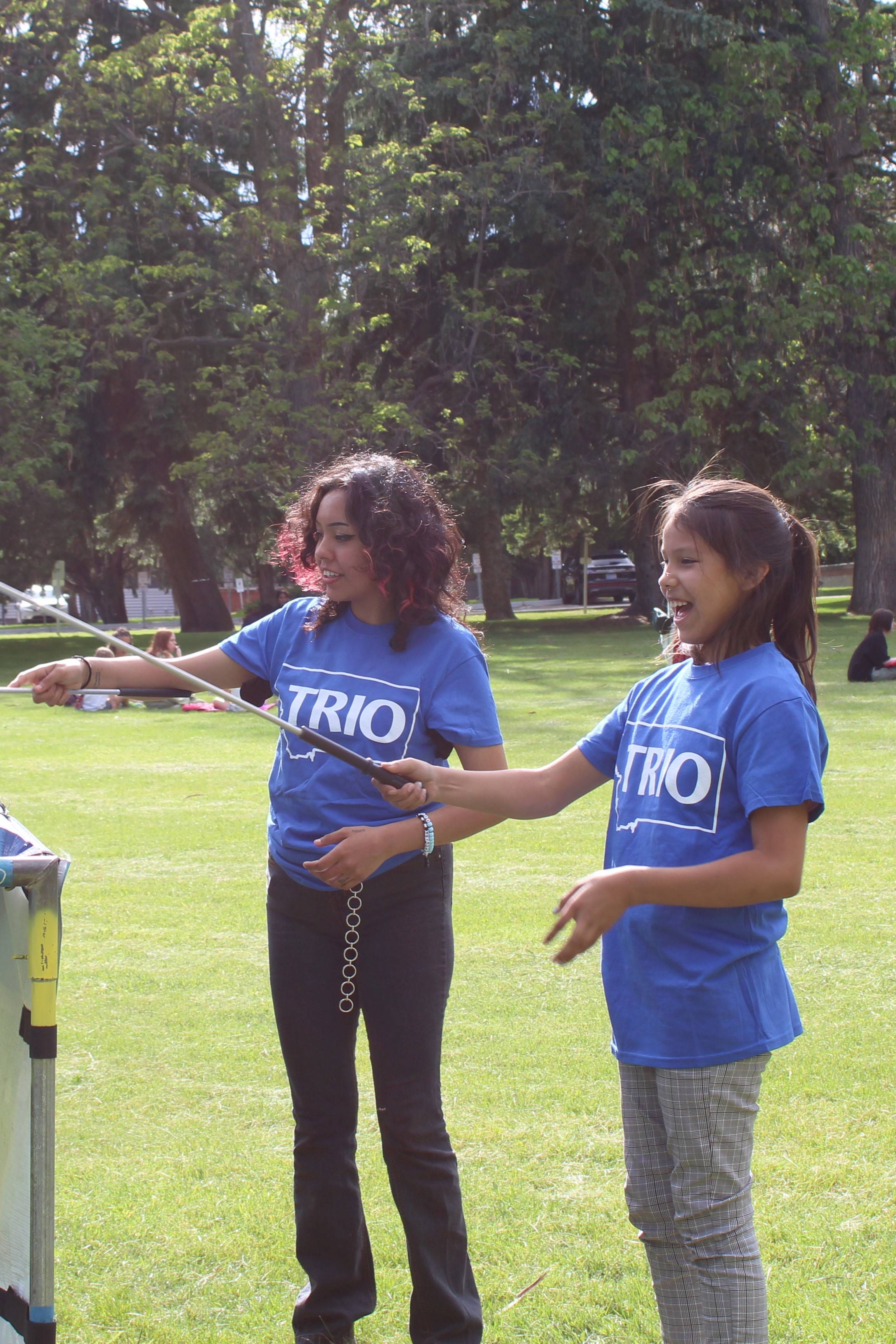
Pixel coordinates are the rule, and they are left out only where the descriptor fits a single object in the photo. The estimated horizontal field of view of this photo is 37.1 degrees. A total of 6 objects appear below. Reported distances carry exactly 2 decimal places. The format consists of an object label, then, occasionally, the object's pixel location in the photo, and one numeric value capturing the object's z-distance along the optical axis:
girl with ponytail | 2.24
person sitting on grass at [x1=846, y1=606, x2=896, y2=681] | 17.92
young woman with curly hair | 2.79
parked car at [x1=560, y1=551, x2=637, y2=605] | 47.03
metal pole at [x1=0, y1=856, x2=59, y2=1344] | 2.14
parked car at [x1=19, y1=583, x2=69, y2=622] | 42.41
